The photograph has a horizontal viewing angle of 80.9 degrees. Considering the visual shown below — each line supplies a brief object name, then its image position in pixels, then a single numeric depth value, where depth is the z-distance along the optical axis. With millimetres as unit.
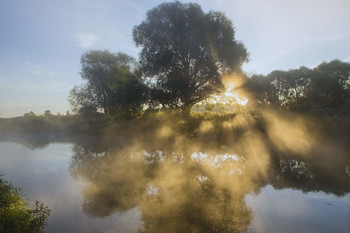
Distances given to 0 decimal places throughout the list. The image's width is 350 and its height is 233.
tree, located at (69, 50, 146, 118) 44688
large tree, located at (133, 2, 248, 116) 29141
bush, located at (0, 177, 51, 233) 5500
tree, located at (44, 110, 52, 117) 50881
